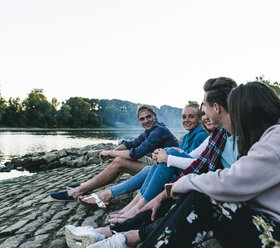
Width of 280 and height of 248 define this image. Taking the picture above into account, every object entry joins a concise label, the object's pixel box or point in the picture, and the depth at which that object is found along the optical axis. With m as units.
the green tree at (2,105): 63.55
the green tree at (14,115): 71.38
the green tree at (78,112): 90.19
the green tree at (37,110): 76.25
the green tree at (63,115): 84.26
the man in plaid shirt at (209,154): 2.45
